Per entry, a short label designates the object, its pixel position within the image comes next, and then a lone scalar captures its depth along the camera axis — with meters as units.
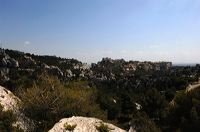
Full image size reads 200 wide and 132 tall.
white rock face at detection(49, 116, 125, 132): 6.79
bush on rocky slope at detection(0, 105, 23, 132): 10.45
